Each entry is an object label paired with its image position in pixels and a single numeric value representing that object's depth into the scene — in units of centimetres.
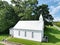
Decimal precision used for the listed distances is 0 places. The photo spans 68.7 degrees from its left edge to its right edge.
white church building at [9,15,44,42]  1215
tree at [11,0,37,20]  1761
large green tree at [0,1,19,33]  1621
